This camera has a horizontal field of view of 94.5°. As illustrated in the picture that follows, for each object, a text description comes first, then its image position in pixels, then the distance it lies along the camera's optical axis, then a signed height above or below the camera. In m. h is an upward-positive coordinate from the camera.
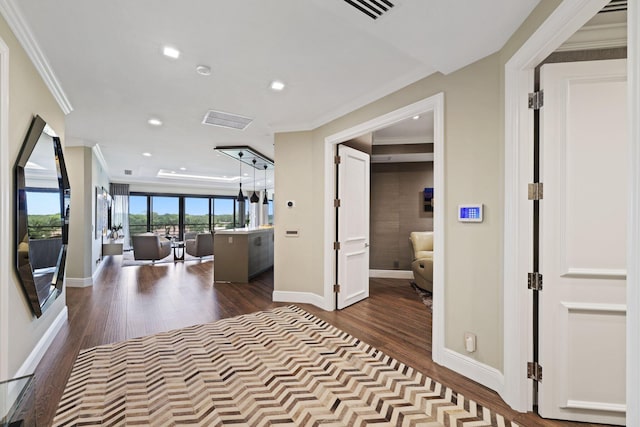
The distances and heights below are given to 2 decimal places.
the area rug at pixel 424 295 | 4.26 -1.31
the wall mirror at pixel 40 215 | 2.13 -0.02
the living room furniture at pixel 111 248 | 7.52 -0.90
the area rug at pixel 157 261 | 7.84 -1.34
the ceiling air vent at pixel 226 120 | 3.81 +1.26
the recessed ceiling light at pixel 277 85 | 2.91 +1.28
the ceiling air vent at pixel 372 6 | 1.61 +1.15
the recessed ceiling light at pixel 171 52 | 2.28 +1.27
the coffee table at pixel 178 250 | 8.47 -1.20
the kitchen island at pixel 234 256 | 5.66 -0.84
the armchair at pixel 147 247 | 7.62 -0.89
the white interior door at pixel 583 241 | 1.73 -0.17
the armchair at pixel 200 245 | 8.10 -0.90
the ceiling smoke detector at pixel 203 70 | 2.58 +1.27
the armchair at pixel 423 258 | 4.73 -0.77
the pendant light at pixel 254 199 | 7.66 +0.36
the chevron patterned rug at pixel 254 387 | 1.83 -1.28
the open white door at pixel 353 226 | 3.96 -0.19
